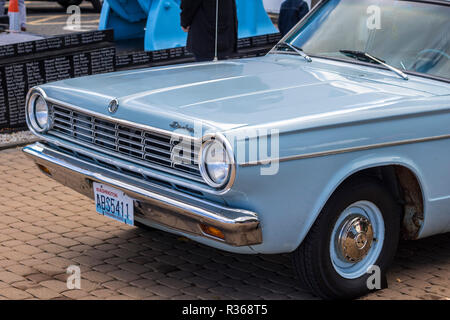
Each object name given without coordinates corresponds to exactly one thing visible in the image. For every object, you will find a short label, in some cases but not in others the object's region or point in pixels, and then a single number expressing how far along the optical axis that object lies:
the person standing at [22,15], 12.78
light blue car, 3.86
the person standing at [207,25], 7.73
